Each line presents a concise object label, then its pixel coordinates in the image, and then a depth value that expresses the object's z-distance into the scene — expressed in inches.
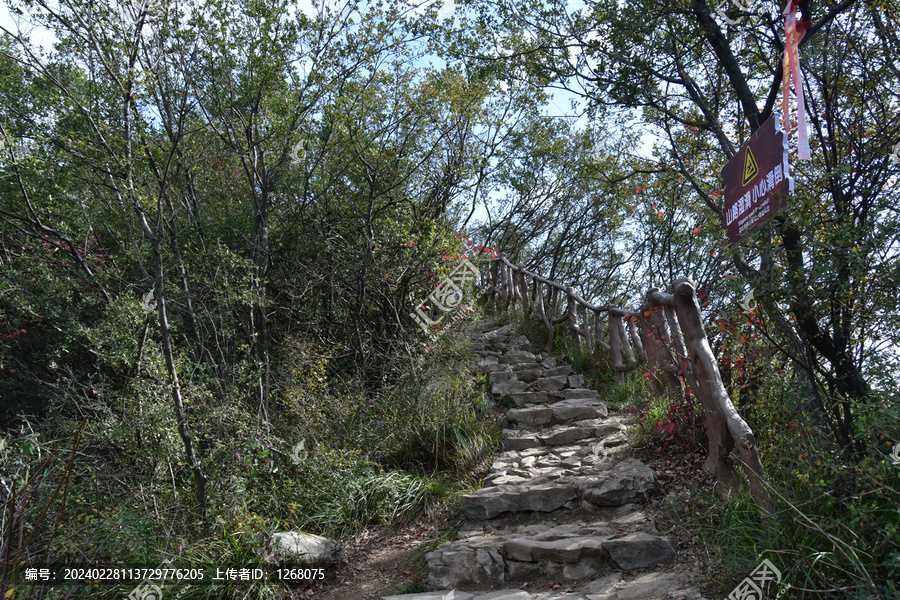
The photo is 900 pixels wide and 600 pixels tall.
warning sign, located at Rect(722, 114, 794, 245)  104.0
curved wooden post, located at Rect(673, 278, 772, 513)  120.5
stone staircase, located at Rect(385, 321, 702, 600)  127.5
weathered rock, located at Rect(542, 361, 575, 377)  280.5
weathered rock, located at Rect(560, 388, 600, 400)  247.5
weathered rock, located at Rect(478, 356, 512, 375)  291.1
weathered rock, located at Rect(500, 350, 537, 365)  309.3
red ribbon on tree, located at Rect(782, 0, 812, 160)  115.8
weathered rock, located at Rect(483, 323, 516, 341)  364.1
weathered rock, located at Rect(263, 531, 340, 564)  146.9
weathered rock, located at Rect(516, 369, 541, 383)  279.3
